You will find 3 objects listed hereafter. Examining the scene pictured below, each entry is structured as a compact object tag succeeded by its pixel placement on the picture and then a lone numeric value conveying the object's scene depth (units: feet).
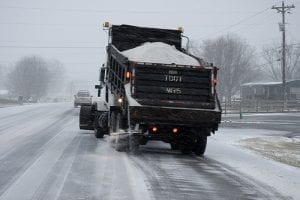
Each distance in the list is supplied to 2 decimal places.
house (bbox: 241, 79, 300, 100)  239.50
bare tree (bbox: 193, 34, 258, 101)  281.13
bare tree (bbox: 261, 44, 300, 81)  425.69
